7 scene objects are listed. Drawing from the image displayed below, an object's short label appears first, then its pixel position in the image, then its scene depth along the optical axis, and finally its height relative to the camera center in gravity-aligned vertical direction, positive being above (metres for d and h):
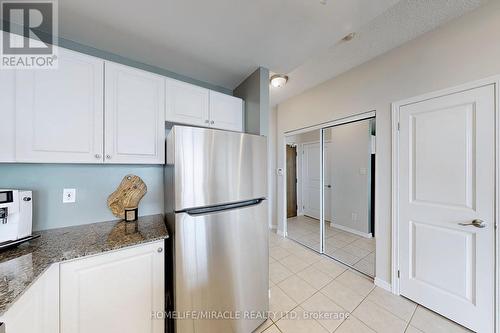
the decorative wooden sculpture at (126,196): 1.51 -0.25
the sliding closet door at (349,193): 2.46 -0.43
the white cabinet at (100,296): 0.82 -0.69
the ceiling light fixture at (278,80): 2.31 +1.15
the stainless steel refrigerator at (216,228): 1.10 -0.43
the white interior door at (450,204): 1.38 -0.33
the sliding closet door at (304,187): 3.17 -0.41
